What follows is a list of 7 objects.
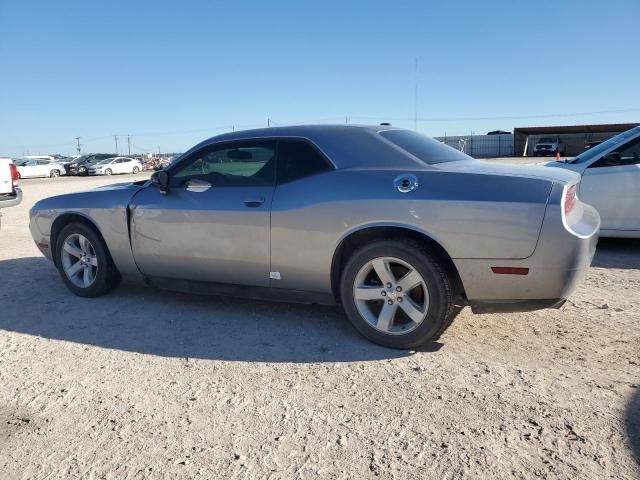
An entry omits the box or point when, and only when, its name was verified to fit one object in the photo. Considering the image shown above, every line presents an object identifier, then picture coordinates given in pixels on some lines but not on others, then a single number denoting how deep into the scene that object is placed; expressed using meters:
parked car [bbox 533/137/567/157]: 43.44
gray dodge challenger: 3.15
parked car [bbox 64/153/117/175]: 38.44
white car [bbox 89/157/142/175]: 38.00
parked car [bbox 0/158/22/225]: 8.09
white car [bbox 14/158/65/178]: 36.50
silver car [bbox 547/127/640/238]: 6.25
